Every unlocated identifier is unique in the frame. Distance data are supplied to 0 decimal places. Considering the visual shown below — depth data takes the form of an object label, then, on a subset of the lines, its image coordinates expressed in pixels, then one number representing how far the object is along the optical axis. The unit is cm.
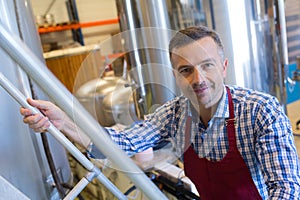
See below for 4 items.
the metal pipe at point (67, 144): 75
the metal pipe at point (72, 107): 44
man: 73
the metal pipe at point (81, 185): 84
